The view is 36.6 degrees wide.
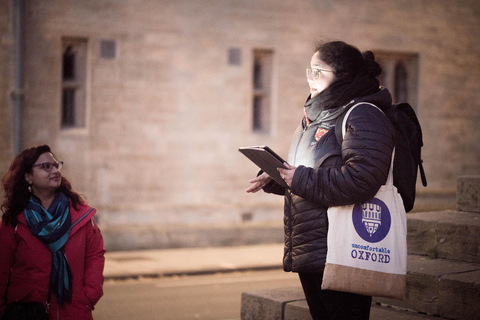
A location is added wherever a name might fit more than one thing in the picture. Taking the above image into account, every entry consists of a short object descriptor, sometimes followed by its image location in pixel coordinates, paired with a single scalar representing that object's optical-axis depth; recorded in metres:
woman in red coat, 3.87
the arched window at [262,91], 13.77
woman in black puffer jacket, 3.26
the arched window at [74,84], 12.10
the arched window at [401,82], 15.37
